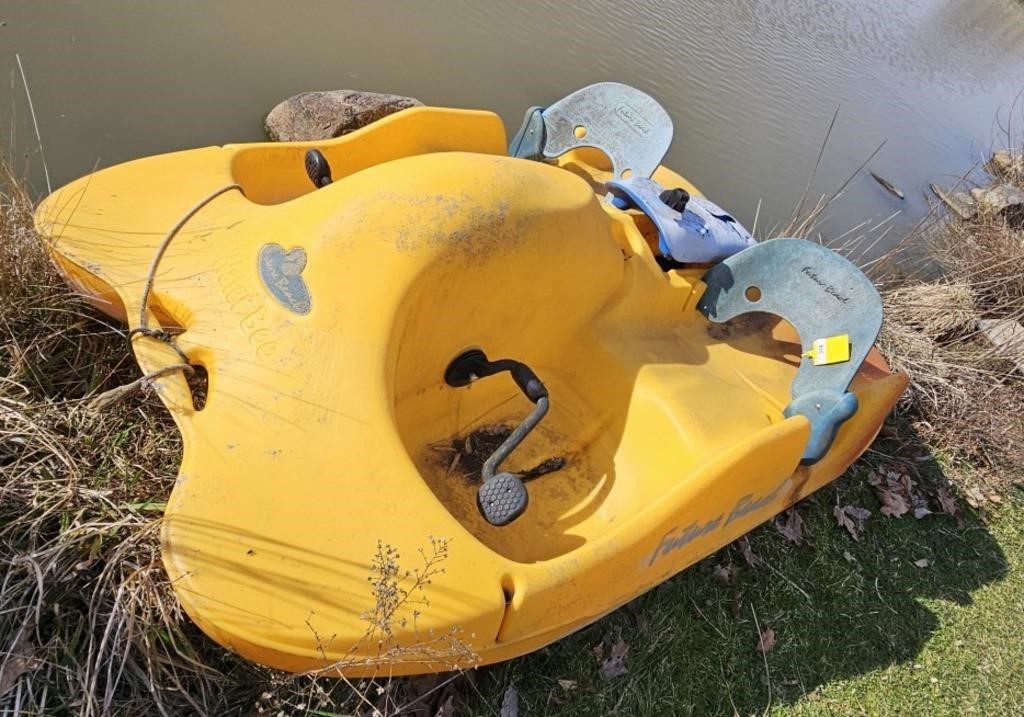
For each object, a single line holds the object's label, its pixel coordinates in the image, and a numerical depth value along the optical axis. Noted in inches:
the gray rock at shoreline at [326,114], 158.7
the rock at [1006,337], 162.7
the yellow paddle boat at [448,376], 65.3
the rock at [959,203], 244.6
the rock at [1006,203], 231.5
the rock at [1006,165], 251.0
